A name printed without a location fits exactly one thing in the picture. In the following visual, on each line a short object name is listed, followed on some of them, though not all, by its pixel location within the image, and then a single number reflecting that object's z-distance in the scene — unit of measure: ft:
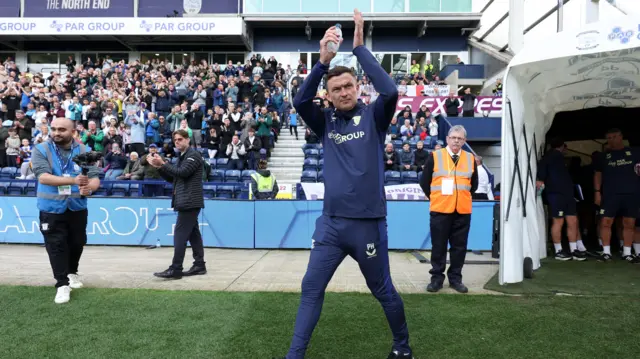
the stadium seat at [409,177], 35.89
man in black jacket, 18.25
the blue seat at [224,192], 31.86
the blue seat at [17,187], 32.32
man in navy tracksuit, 9.04
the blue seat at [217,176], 36.11
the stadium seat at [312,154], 42.34
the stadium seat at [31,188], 32.07
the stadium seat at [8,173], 37.96
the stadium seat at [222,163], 39.58
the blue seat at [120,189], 31.09
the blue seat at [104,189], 31.32
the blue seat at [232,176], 36.58
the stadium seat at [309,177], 36.83
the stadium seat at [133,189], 31.12
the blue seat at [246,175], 36.58
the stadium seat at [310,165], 39.66
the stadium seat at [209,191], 31.99
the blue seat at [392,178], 35.45
